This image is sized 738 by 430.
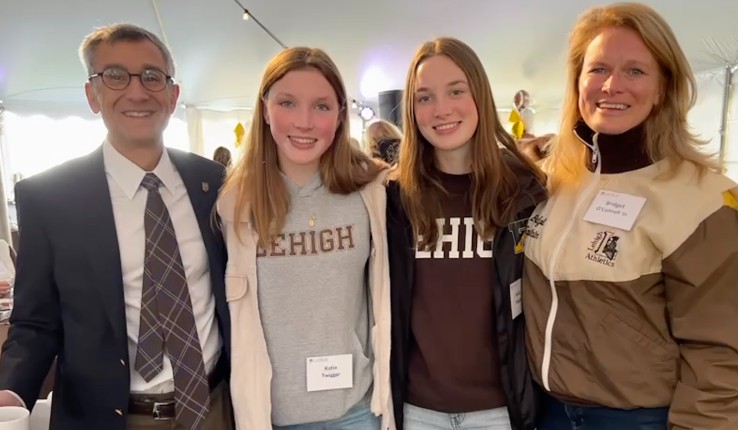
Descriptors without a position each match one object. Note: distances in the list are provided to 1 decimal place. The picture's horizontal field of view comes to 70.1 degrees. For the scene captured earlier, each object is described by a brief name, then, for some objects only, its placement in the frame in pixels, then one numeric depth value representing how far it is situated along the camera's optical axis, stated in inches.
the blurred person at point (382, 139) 134.0
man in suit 50.5
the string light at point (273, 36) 202.5
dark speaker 204.5
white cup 38.8
